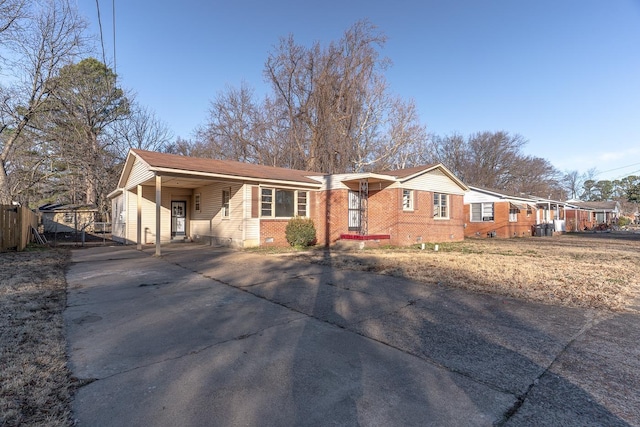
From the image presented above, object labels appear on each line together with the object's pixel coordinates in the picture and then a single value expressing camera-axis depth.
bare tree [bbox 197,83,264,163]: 29.56
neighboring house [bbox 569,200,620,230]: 43.06
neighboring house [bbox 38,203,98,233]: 27.80
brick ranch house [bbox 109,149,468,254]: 13.77
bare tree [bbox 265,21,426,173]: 25.41
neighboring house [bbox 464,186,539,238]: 23.73
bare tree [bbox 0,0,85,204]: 19.23
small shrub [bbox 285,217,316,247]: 14.33
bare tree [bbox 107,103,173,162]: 28.31
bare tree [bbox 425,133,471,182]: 44.41
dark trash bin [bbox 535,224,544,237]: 26.33
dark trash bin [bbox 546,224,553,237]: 26.41
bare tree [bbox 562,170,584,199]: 73.44
